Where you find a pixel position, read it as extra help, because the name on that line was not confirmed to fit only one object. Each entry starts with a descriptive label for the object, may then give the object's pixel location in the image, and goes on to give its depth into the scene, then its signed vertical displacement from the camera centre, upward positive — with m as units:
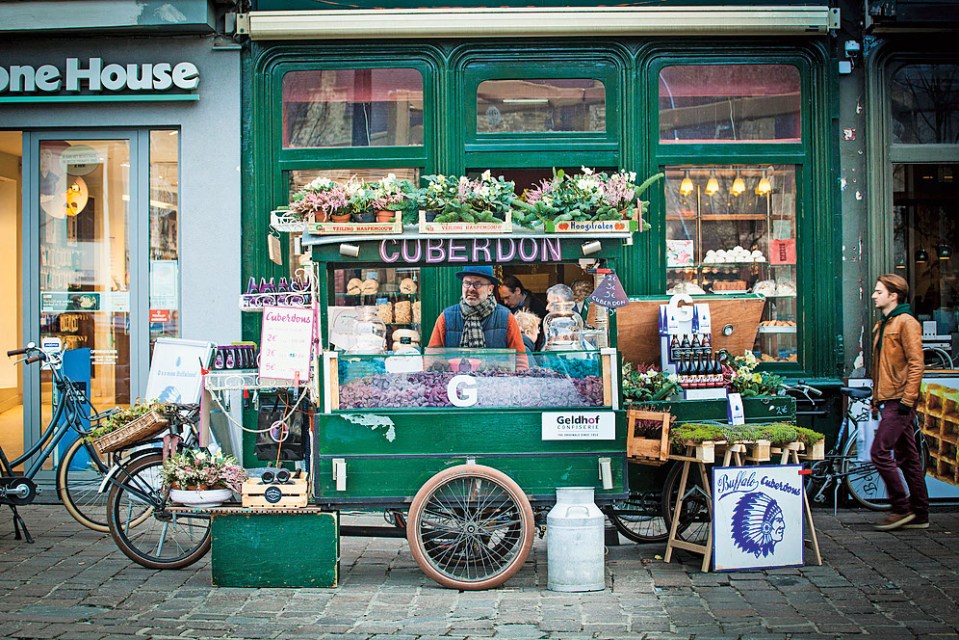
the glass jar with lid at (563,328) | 7.23 +0.01
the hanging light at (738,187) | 9.78 +1.33
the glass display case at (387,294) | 9.38 +0.35
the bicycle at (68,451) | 8.05 -0.91
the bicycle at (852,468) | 8.95 -1.24
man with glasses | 7.81 +0.09
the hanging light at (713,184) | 9.76 +1.36
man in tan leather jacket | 8.20 -0.63
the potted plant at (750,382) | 7.82 -0.42
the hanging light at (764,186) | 9.77 +1.34
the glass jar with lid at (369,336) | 7.02 -0.03
